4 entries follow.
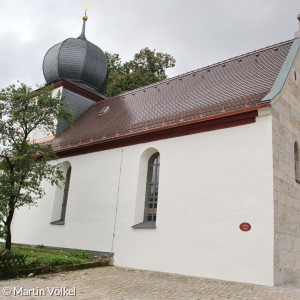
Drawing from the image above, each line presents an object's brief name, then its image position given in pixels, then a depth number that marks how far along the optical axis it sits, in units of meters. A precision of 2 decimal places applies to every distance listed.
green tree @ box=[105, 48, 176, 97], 25.56
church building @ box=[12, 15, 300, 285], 9.42
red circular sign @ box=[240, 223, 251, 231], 9.27
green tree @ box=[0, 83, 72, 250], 11.32
